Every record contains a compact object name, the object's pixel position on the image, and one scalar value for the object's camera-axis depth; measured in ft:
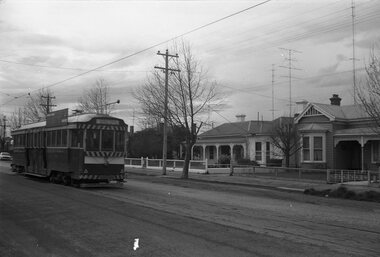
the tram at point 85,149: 62.18
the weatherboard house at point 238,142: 143.64
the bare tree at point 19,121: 228.43
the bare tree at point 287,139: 114.62
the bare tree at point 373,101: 62.28
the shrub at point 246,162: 128.12
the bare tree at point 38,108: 195.89
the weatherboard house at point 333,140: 111.24
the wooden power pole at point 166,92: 100.06
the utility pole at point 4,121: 291.99
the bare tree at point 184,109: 97.40
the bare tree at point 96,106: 154.30
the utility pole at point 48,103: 179.98
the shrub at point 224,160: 131.39
